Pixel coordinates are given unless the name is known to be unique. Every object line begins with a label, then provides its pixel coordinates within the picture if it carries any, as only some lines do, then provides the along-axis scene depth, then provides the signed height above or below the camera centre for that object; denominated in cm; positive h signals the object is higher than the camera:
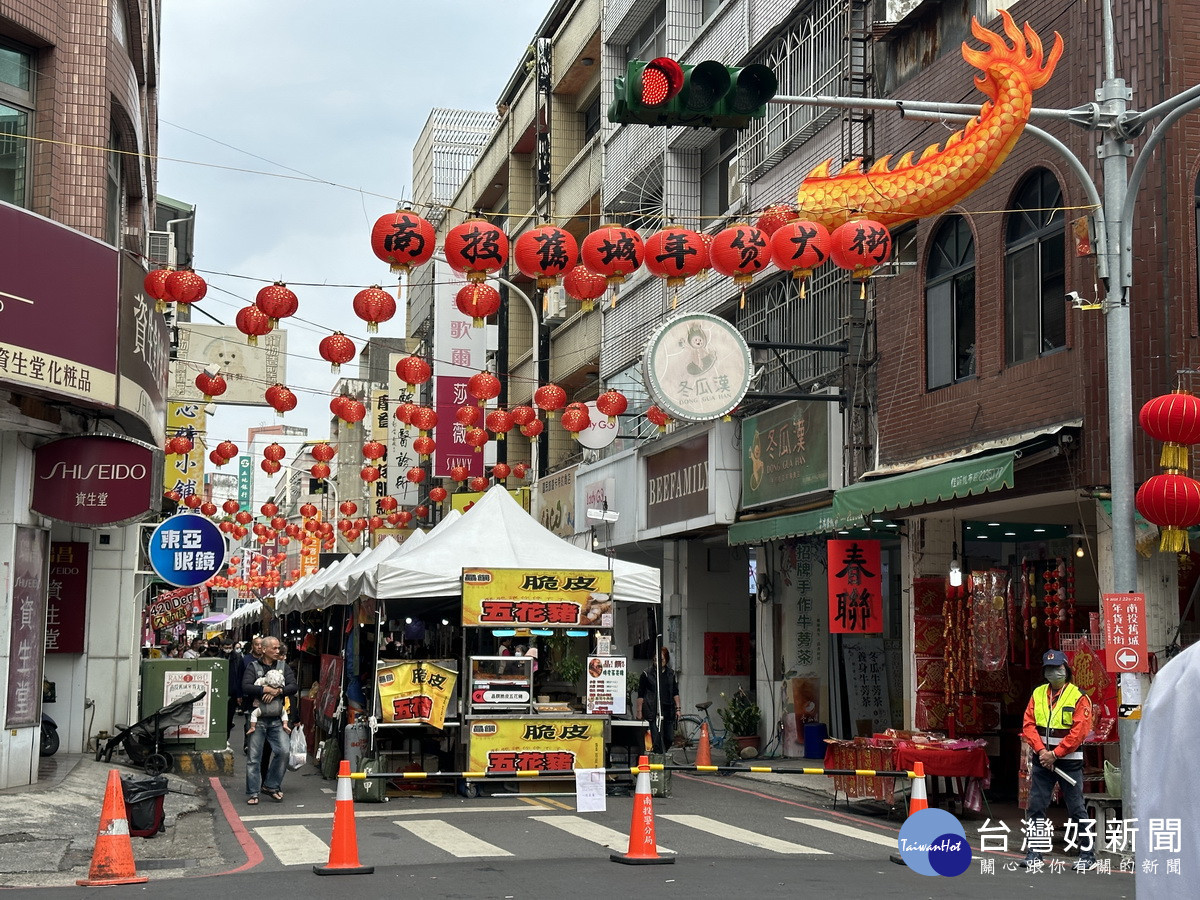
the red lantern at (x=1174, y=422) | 1265 +184
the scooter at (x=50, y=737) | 1956 -160
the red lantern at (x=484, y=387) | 2406 +403
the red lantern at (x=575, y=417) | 2572 +376
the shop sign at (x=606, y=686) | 1711 -74
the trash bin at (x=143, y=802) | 1257 -161
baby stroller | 1822 -153
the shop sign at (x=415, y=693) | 1673 -83
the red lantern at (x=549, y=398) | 2400 +383
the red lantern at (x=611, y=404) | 2469 +385
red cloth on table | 1472 -139
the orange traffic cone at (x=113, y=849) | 1028 -166
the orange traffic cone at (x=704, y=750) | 2007 -178
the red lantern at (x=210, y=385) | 2373 +397
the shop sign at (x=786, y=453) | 2106 +271
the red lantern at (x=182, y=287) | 1622 +382
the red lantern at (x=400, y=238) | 1377 +374
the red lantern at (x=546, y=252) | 1413 +371
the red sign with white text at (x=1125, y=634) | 1155 -5
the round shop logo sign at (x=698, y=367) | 2017 +370
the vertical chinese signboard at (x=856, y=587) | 1980 +55
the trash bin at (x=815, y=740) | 2277 -183
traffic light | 939 +354
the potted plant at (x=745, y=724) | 2383 -165
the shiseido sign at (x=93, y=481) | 1628 +163
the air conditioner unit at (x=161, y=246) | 2383 +633
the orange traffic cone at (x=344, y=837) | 1065 -162
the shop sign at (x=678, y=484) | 2511 +263
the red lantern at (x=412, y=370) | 2284 +407
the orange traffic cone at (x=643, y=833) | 1113 -164
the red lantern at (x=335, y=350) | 1977 +380
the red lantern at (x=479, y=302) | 1639 +382
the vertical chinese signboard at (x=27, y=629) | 1566 -9
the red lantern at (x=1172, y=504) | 1265 +111
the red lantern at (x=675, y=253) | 1439 +377
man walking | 1609 -126
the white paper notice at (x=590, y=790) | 1206 -141
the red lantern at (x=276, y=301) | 1662 +377
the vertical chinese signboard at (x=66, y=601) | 2125 +30
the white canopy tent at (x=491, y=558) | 1741 +85
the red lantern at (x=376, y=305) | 1722 +387
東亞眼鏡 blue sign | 1827 +93
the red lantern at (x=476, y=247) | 1395 +370
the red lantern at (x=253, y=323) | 1717 +367
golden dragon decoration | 1177 +414
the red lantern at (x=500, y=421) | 2698 +387
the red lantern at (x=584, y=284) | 1669 +401
